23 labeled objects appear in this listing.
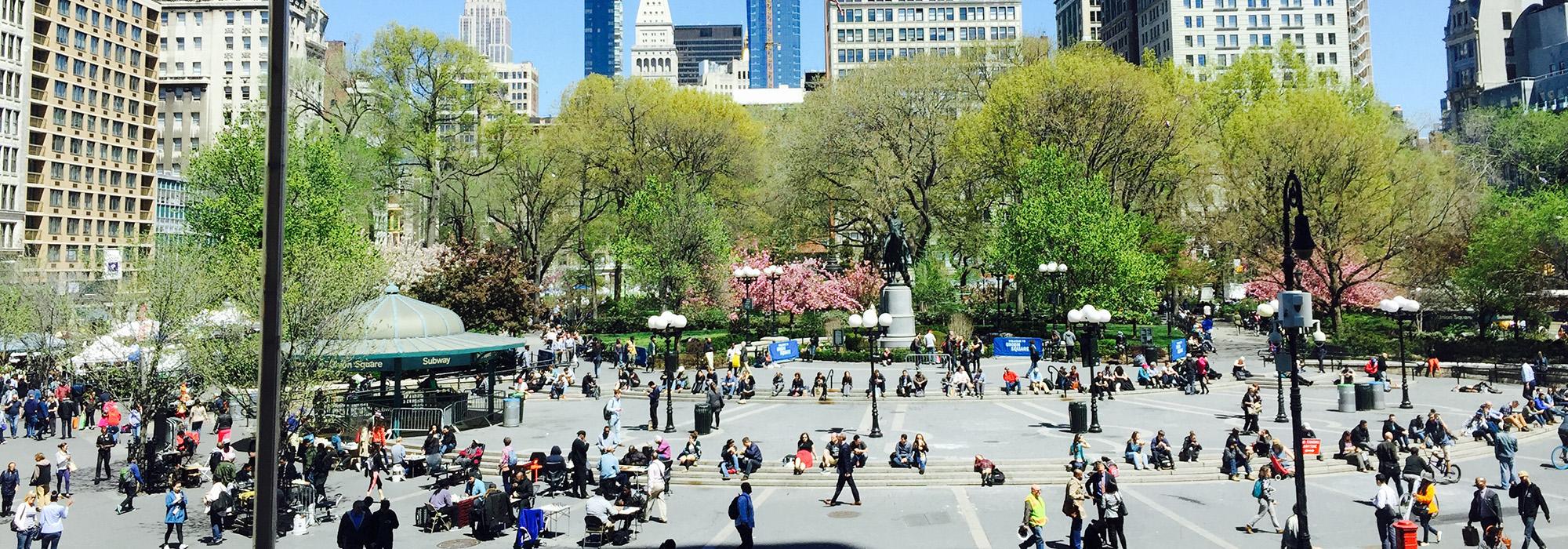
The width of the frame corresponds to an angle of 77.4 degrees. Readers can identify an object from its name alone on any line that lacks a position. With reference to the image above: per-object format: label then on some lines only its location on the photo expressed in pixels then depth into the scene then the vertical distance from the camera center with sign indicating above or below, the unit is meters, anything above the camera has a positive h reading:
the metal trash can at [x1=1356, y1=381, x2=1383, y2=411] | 28.64 -2.49
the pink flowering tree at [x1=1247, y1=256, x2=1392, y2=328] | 45.47 +1.33
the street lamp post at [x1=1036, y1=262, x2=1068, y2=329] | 38.75 +1.78
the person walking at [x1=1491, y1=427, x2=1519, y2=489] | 18.94 -2.80
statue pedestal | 45.19 +0.15
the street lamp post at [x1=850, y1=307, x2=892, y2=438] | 25.20 -0.20
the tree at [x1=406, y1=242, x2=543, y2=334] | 45.28 +1.47
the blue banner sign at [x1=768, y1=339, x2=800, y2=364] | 41.47 -1.47
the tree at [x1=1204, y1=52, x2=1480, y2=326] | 45.53 +5.97
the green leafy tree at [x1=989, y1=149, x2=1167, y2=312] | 44.31 +3.35
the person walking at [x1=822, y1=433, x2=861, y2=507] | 18.28 -2.85
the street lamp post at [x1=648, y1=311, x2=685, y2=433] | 26.11 -0.19
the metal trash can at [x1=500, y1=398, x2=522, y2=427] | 28.00 -2.65
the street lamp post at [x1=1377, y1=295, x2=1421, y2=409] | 27.09 +0.09
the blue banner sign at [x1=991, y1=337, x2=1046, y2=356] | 43.38 -1.42
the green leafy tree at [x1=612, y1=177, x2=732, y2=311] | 51.56 +4.00
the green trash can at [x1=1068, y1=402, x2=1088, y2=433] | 24.66 -2.57
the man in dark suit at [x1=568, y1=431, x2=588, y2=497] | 19.58 -2.96
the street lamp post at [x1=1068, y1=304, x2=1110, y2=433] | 25.12 -0.19
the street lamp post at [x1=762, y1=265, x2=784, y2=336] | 44.22 +1.95
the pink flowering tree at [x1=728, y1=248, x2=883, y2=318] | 57.44 +1.51
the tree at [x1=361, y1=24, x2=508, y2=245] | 54.50 +12.72
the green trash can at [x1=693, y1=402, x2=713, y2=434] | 25.56 -2.66
